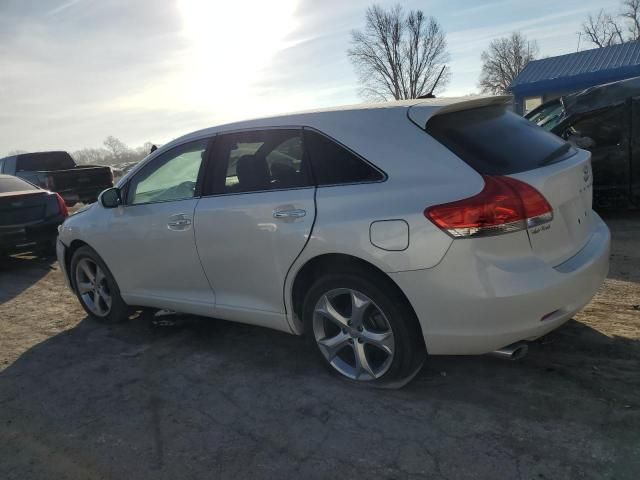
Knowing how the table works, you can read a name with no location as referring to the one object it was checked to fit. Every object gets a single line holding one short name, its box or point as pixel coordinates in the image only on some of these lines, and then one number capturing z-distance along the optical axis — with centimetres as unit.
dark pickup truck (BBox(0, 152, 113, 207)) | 1307
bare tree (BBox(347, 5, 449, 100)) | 6056
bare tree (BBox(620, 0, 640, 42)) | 7156
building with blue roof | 2273
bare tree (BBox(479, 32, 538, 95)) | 7212
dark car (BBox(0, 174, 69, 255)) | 753
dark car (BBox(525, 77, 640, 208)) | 664
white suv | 268
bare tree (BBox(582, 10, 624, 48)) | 7438
